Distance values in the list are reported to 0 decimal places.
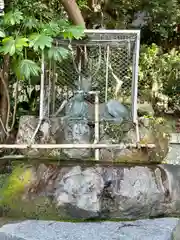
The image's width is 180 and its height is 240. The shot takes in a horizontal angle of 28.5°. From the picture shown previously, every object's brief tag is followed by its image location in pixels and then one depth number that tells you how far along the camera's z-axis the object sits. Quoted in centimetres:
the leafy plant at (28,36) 316
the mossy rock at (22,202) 339
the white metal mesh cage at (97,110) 344
